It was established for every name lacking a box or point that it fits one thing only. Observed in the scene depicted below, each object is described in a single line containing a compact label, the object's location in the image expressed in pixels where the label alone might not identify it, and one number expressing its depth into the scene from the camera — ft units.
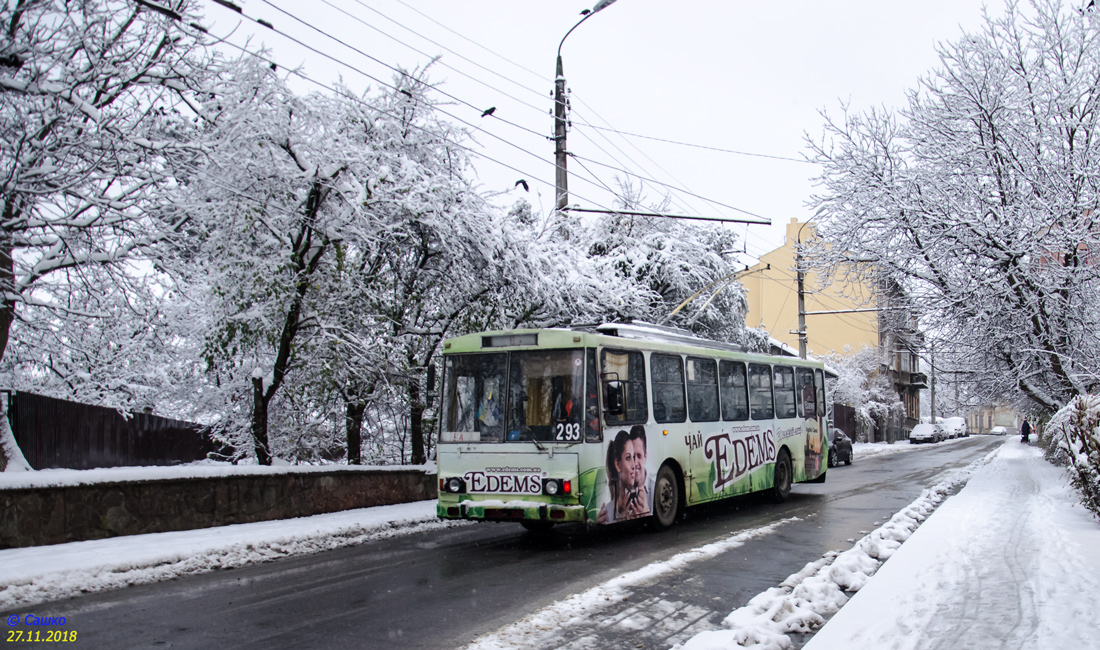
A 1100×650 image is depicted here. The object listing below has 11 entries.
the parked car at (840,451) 104.01
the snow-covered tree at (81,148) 35.04
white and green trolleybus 34.63
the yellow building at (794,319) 199.82
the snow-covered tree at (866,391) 194.49
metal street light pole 63.57
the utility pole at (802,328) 110.32
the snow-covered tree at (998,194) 53.01
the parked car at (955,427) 250.98
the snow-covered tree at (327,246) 43.50
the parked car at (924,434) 204.95
